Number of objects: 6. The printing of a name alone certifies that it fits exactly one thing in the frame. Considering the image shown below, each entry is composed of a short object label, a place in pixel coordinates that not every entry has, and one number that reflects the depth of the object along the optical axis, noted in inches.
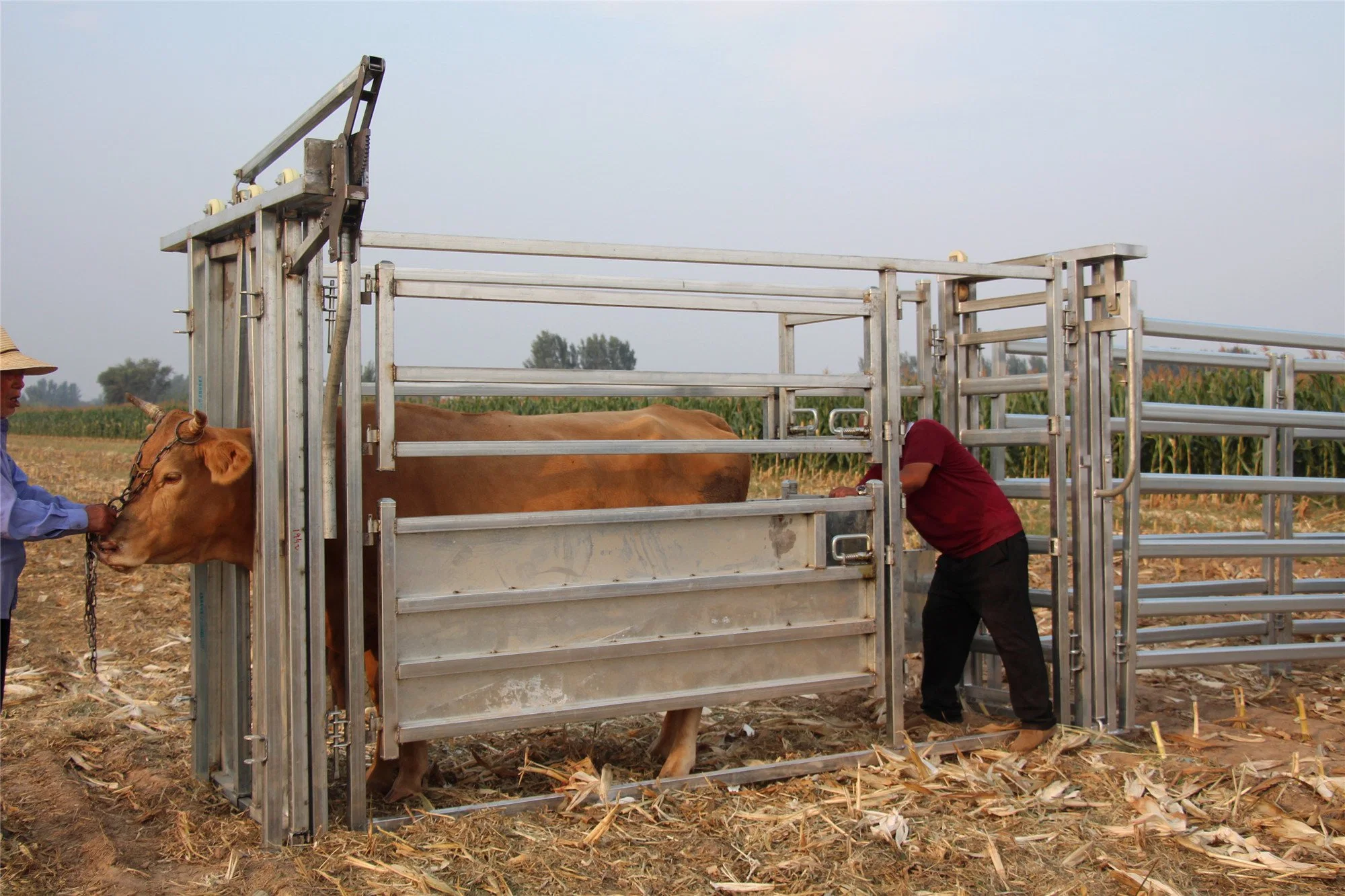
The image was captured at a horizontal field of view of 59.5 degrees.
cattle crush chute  190.5
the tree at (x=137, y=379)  3380.9
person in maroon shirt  249.1
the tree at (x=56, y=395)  5064.5
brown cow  205.8
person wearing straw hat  189.8
